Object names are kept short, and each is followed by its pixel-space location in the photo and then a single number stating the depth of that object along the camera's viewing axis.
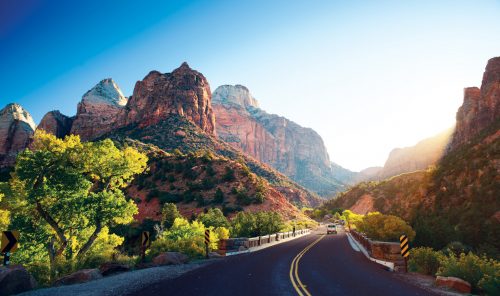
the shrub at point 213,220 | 36.09
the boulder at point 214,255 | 21.01
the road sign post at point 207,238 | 20.41
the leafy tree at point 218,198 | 62.31
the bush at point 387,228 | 22.12
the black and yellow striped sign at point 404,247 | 14.87
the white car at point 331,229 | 52.09
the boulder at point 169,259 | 16.53
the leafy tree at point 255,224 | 31.72
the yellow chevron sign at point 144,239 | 16.84
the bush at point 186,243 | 20.56
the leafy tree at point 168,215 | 46.75
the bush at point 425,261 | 14.50
